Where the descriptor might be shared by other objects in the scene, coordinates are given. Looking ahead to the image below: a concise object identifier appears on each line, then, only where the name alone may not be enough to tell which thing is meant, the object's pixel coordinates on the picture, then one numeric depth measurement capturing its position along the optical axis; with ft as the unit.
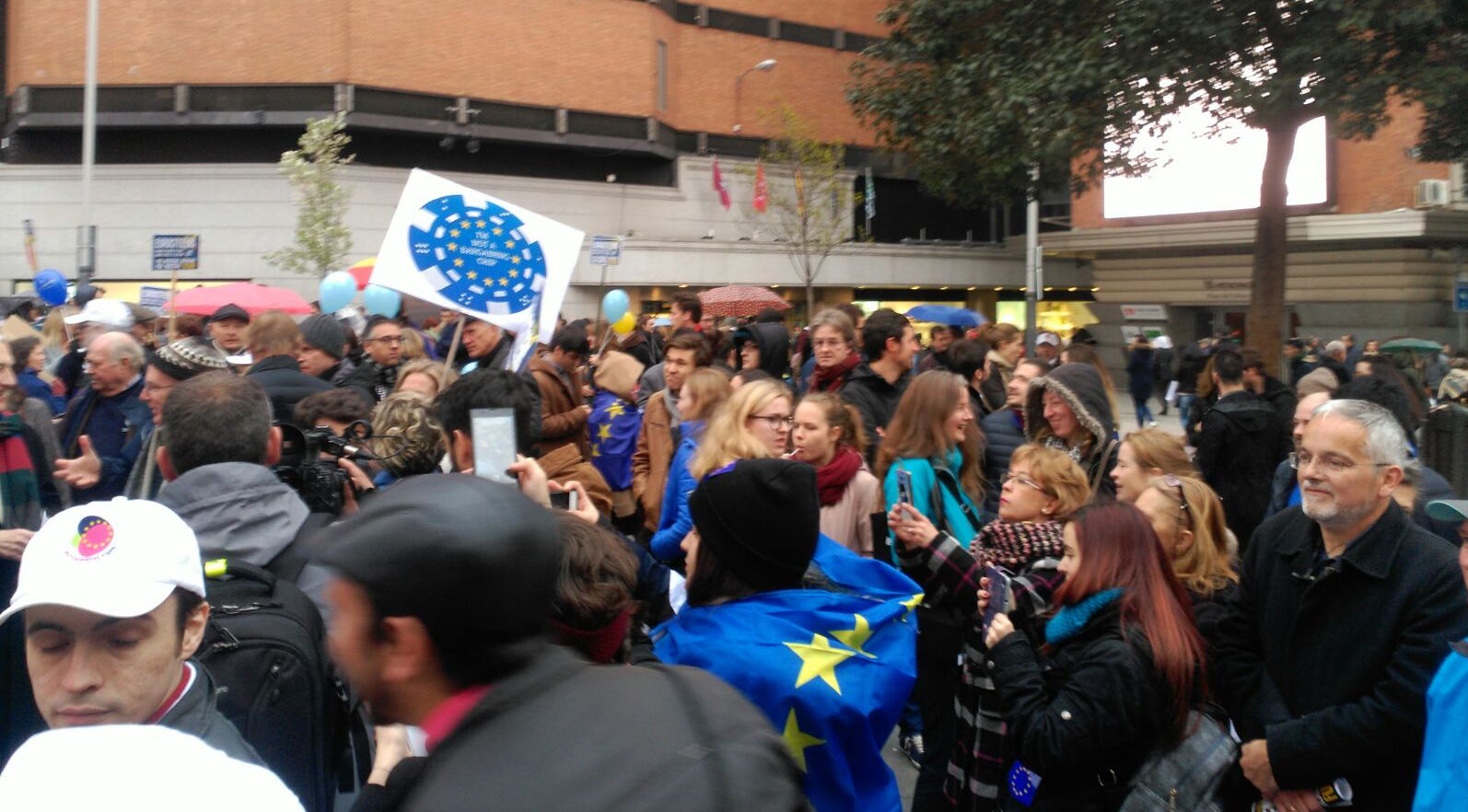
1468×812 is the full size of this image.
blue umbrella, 48.70
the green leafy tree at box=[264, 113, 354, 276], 82.74
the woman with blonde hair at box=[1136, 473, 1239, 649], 13.93
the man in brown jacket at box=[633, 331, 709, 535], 24.77
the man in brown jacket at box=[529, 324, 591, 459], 24.61
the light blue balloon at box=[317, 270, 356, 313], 44.29
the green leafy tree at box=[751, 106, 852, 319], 114.01
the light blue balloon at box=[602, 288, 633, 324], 47.15
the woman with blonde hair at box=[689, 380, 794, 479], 15.88
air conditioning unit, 99.19
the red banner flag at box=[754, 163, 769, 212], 114.83
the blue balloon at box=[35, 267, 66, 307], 48.21
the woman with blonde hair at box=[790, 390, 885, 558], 17.99
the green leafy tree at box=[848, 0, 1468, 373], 58.54
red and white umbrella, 59.72
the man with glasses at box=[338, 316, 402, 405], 26.05
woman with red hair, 10.85
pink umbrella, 49.78
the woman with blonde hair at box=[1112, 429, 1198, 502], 16.28
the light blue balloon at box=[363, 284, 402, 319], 43.83
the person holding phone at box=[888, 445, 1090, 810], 12.67
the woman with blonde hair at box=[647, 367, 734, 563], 18.06
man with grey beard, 10.94
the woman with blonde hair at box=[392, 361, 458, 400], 18.33
